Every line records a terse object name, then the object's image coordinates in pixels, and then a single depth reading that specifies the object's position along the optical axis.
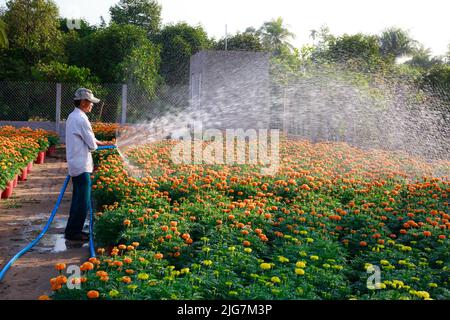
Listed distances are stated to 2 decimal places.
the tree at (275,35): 42.28
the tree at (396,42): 44.75
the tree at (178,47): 32.84
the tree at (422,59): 47.99
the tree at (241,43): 39.50
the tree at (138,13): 39.09
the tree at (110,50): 24.77
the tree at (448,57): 42.06
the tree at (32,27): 25.47
